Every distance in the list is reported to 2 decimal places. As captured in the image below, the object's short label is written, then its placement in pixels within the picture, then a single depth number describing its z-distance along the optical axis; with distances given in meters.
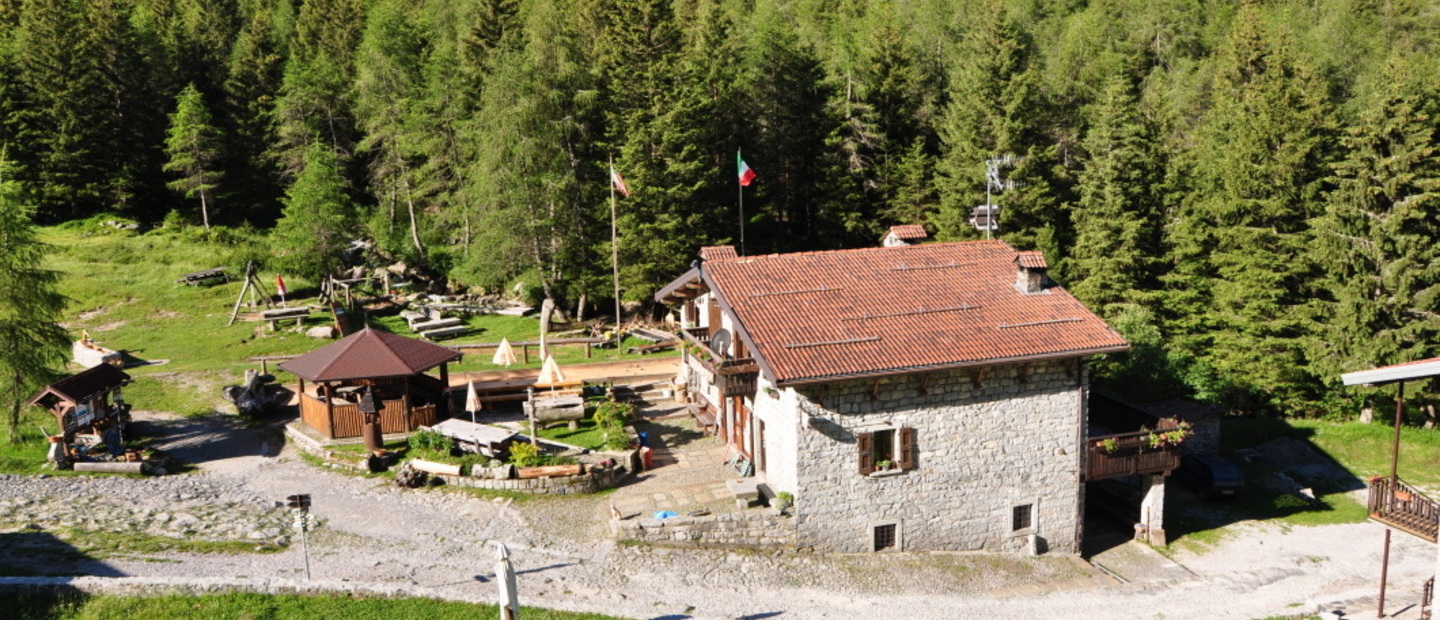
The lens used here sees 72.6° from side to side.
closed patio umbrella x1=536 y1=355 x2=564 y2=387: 27.77
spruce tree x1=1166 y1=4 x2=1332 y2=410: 35.75
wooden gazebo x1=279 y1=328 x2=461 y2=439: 26.34
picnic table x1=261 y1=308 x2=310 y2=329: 40.12
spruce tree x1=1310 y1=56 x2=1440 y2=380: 32.47
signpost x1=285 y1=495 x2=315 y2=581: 18.14
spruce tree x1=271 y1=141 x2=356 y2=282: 41.75
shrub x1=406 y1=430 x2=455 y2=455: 25.19
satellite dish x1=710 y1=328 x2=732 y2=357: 23.98
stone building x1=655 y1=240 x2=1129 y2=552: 21.28
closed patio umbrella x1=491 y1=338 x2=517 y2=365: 28.08
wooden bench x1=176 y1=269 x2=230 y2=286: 46.22
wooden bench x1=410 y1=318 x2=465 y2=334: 39.75
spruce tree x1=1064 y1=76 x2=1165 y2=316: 38.91
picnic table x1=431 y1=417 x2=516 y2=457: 24.91
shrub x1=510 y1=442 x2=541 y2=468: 24.39
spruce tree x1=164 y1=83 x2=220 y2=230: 53.59
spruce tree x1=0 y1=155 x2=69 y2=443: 25.06
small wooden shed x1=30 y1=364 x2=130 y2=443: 25.12
